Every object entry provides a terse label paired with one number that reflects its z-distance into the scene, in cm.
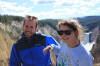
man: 277
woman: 194
